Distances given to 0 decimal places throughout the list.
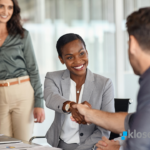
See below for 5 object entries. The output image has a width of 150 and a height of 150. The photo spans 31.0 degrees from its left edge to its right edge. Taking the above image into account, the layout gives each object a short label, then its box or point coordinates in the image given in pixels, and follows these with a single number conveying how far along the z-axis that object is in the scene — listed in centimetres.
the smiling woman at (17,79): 279
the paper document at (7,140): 191
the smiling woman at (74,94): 219
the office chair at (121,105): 272
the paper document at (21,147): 170
